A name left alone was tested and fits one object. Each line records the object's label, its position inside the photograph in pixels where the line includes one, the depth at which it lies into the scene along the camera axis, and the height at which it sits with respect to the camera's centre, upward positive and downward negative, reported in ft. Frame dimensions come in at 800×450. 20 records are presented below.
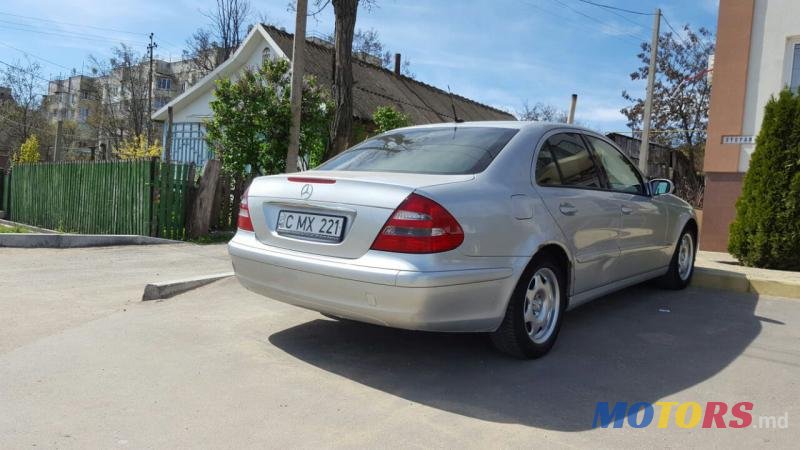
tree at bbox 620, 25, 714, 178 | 95.66 +17.60
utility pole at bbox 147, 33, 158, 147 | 135.15 +18.19
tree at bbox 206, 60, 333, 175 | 34.24 +3.36
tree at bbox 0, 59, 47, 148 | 157.94 +12.77
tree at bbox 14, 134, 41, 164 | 112.78 +1.95
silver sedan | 10.47 -0.76
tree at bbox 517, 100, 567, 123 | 149.28 +20.77
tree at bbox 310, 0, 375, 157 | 33.32 +6.15
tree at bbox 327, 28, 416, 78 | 132.57 +30.63
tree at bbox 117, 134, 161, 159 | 70.38 +2.33
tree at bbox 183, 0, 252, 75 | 124.26 +26.97
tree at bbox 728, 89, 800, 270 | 23.00 +0.88
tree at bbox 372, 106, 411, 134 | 52.01 +5.99
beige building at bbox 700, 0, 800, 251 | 29.89 +6.59
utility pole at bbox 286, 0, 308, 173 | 29.63 +5.58
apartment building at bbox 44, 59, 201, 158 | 162.57 +23.83
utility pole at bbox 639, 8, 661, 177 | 49.82 +8.65
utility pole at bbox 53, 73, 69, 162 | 71.69 +3.00
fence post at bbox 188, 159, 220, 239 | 33.71 -1.61
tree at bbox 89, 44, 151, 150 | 149.89 +17.85
